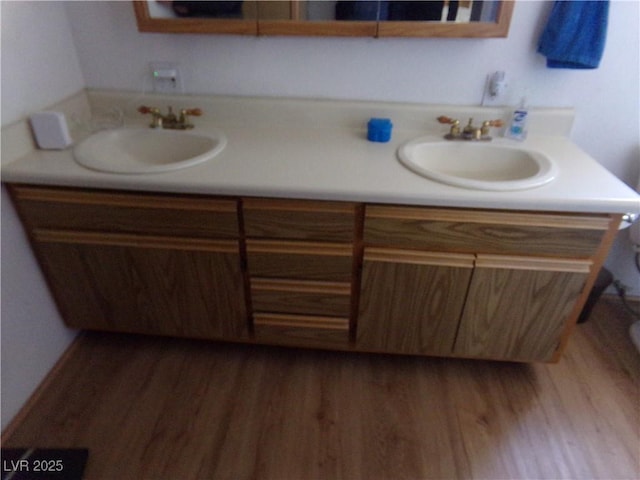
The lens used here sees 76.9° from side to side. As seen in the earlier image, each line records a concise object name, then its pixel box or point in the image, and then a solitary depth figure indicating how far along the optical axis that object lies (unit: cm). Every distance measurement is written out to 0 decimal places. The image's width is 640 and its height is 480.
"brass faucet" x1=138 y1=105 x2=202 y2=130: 155
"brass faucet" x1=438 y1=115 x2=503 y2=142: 148
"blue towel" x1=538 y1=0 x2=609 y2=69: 129
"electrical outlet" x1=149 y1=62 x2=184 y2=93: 155
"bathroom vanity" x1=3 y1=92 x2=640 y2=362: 118
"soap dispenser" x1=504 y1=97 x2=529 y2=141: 147
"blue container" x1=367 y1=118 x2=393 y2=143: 147
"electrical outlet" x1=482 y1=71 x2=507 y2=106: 148
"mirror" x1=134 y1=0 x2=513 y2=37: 133
